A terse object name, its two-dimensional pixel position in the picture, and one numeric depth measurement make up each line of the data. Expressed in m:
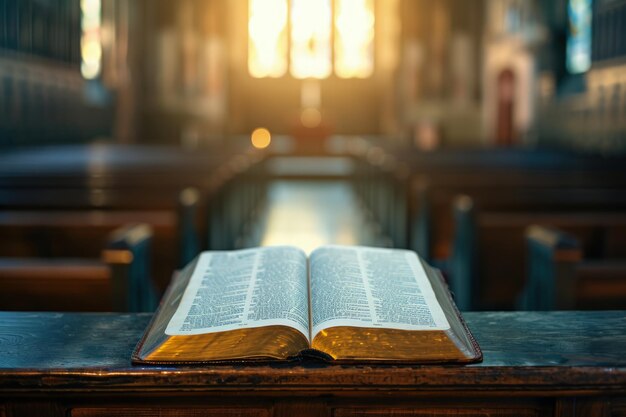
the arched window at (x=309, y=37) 15.79
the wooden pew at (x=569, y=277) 2.13
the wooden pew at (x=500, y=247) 2.87
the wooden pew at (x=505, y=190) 3.58
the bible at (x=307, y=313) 0.94
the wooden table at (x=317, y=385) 0.92
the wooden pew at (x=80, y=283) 2.07
